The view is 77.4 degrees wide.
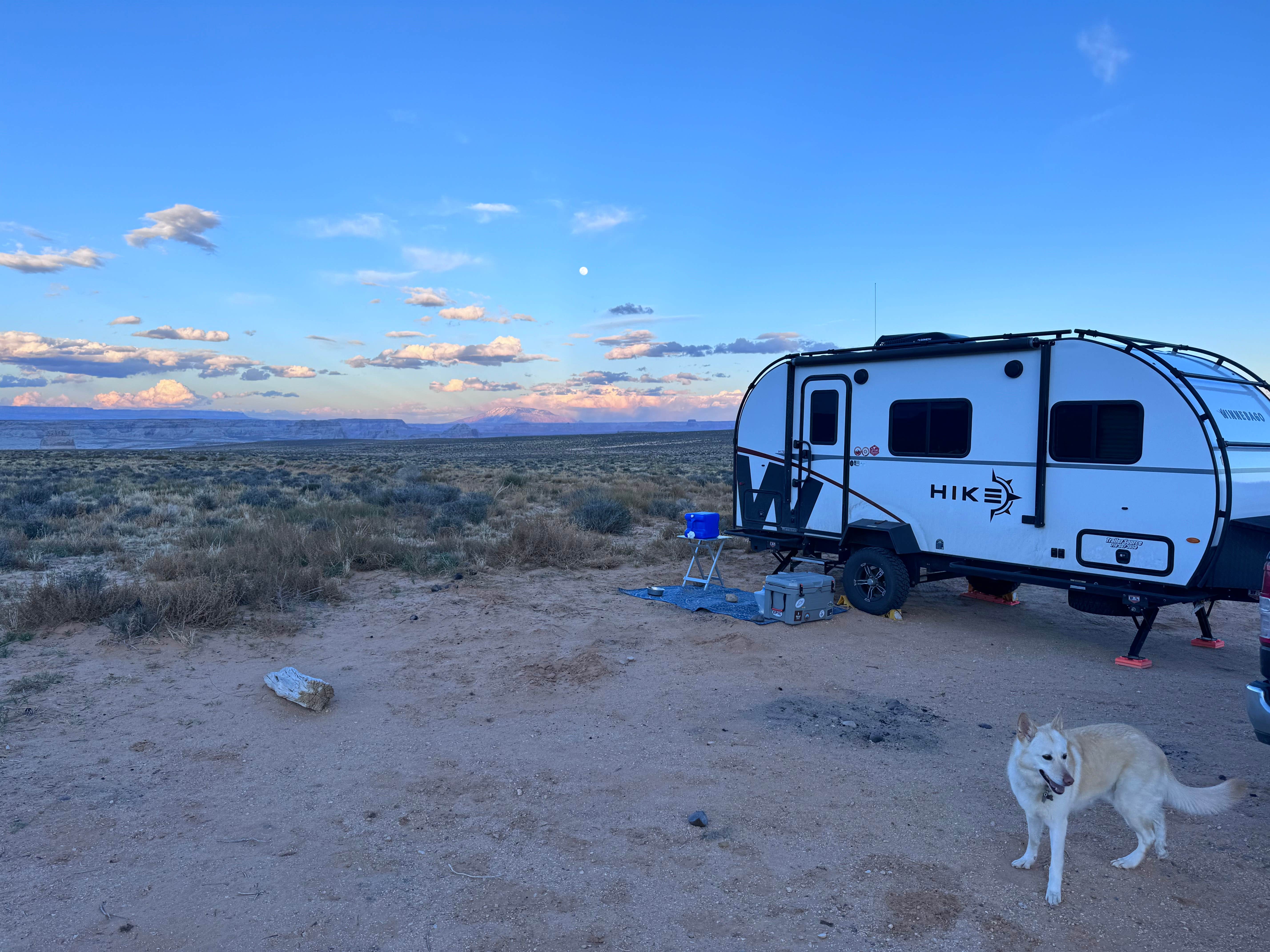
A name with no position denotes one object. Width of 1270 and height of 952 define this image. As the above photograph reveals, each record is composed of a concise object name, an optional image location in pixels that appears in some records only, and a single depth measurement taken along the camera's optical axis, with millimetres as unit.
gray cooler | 8867
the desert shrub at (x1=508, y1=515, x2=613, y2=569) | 12680
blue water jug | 10125
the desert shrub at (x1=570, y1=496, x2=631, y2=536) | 15836
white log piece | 6332
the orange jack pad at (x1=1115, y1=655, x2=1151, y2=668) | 7445
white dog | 3604
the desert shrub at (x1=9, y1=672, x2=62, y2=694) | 6637
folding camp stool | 10492
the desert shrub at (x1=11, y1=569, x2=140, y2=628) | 8336
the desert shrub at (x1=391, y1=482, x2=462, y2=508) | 19625
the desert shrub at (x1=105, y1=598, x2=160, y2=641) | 7992
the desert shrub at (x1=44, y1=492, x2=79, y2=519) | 17688
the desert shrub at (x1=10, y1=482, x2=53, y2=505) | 19969
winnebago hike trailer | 6957
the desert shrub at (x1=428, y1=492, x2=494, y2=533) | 15656
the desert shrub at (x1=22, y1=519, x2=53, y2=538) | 14758
